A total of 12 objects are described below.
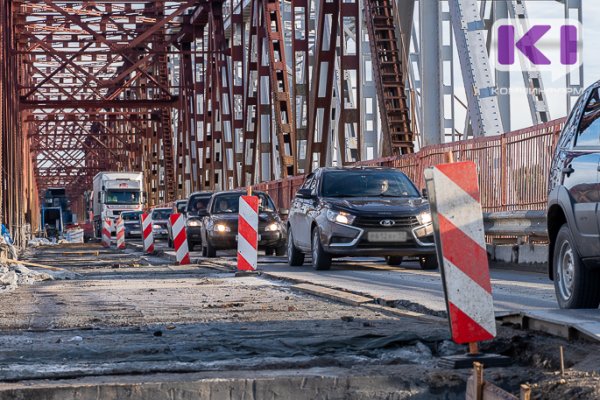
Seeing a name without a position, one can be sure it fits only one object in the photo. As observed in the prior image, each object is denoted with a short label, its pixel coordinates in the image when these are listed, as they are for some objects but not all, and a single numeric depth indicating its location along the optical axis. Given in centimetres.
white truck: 6438
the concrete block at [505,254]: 1907
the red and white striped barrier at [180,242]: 2447
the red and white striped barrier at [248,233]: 1883
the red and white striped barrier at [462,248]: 700
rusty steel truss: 3178
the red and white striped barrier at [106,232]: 5376
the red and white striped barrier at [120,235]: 4447
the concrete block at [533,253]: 1797
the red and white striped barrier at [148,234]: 3594
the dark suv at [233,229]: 2712
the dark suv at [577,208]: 891
